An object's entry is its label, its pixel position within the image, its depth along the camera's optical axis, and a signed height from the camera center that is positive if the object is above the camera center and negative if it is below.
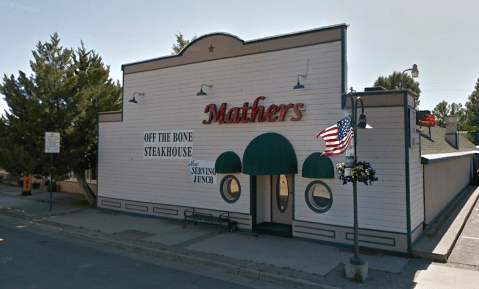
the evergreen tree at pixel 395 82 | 52.53 +11.25
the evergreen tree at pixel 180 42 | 25.73 +8.42
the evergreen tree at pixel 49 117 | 16.16 +1.68
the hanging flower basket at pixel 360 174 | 7.70 -0.52
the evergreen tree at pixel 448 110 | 69.66 +8.86
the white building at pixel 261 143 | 9.84 +0.28
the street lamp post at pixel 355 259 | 7.65 -2.51
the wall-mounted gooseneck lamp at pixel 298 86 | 10.93 +2.14
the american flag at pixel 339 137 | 7.93 +0.35
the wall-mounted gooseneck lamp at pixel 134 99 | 15.22 +2.39
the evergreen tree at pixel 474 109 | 62.25 +8.01
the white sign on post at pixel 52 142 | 15.02 +0.39
